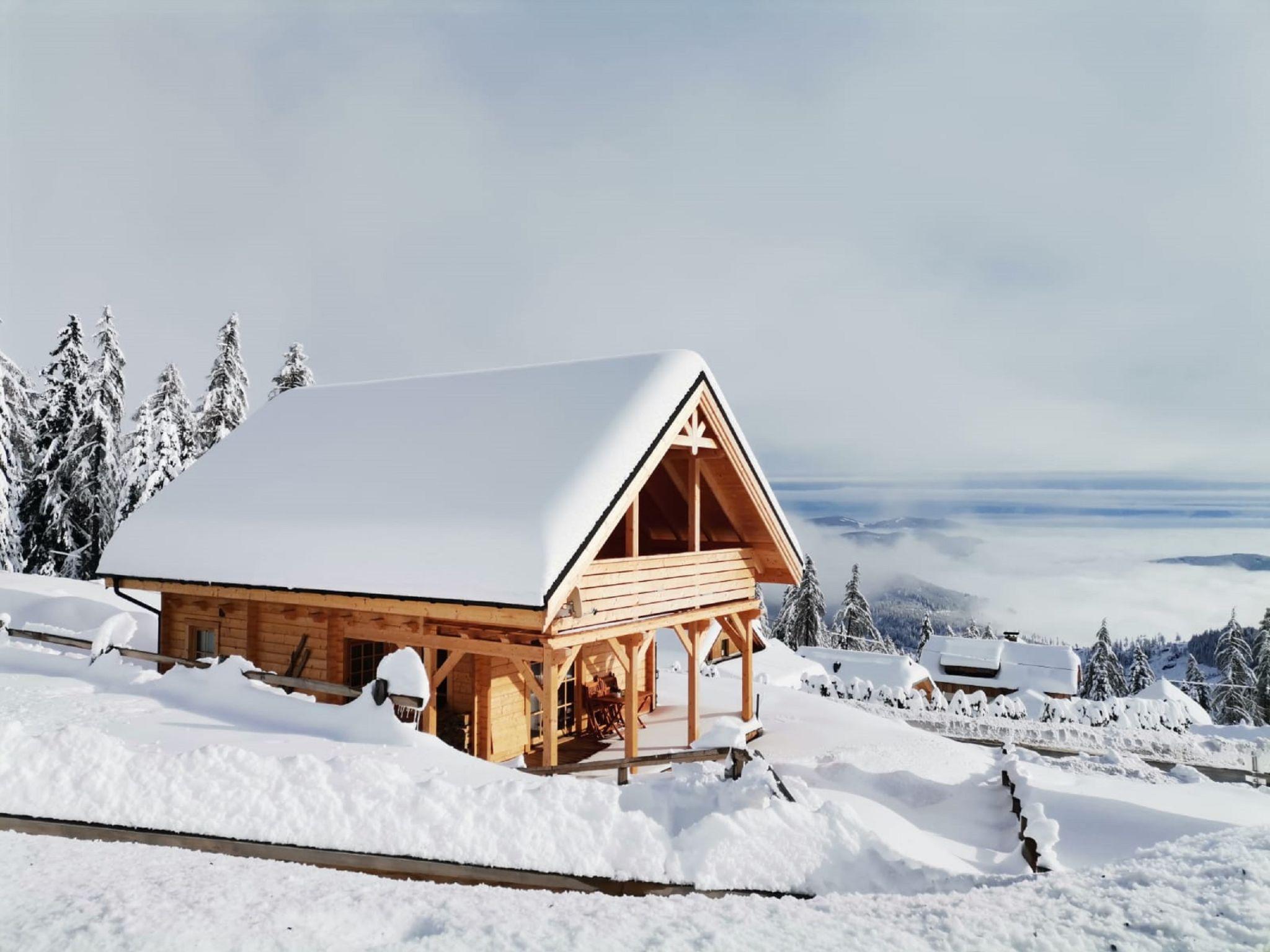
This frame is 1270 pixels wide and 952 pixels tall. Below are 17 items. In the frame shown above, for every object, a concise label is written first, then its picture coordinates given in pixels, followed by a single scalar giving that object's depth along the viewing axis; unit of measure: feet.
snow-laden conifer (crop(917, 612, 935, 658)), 208.54
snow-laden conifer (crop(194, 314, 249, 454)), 119.55
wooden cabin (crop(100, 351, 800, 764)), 36.35
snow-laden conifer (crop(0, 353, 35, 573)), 102.37
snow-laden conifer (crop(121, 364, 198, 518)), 108.37
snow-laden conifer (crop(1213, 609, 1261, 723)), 148.36
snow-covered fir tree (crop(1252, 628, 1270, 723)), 146.20
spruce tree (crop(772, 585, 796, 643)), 177.99
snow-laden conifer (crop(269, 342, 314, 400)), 123.75
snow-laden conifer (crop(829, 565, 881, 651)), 177.68
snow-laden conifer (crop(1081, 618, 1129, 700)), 165.89
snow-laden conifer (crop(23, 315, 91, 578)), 111.24
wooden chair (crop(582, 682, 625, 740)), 51.42
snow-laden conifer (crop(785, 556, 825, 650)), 171.94
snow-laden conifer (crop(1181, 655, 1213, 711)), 158.10
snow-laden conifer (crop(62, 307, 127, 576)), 111.24
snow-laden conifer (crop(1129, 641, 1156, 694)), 175.01
